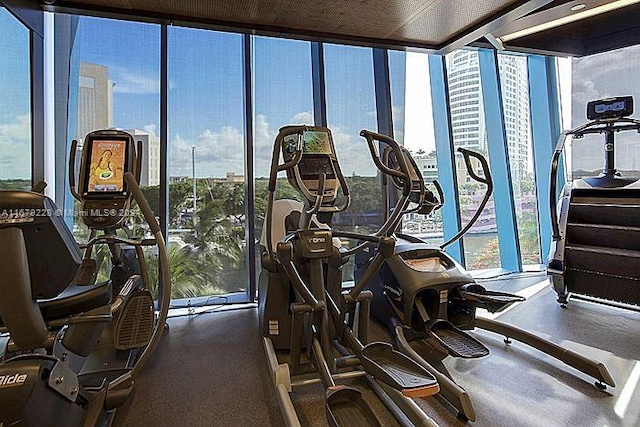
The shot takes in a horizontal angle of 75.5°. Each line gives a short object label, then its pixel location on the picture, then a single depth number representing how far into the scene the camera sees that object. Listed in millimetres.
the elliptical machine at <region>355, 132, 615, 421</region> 2619
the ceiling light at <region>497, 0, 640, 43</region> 4640
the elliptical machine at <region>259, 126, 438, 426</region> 1979
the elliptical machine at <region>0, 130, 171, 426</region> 1544
